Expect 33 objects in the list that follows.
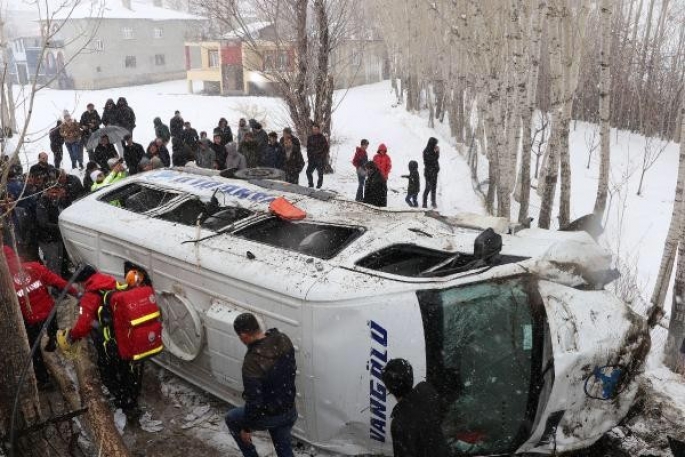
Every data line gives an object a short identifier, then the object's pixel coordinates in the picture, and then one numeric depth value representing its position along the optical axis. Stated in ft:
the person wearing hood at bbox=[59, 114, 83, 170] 38.34
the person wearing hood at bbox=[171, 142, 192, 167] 34.45
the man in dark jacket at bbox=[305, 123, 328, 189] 37.29
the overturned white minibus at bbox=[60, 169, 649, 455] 12.19
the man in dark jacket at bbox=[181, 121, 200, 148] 41.32
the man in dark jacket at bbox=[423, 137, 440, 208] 35.86
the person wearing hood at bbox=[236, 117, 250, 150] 40.35
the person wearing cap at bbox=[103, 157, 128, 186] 24.80
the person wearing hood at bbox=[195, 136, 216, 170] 35.50
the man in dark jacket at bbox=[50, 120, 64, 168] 39.52
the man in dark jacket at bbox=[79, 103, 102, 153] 41.06
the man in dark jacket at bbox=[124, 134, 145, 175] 33.99
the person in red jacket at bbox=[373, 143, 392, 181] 35.29
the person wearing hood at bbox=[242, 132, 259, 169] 35.29
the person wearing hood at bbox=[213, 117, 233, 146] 37.31
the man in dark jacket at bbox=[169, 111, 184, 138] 43.65
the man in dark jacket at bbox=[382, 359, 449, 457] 9.57
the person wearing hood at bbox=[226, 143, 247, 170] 32.71
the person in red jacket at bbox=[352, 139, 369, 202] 36.76
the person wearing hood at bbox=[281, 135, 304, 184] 35.91
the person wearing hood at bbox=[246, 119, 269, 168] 35.94
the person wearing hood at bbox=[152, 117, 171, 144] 44.32
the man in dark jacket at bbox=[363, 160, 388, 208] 28.81
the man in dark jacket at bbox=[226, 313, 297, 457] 11.29
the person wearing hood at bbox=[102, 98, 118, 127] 44.76
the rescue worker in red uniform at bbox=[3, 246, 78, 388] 15.56
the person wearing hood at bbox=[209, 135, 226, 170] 36.45
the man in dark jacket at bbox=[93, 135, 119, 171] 33.32
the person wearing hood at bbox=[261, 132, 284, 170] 36.22
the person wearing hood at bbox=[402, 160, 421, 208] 35.50
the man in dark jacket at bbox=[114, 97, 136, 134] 45.29
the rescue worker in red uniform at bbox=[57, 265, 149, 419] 14.15
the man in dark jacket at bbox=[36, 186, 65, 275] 22.61
